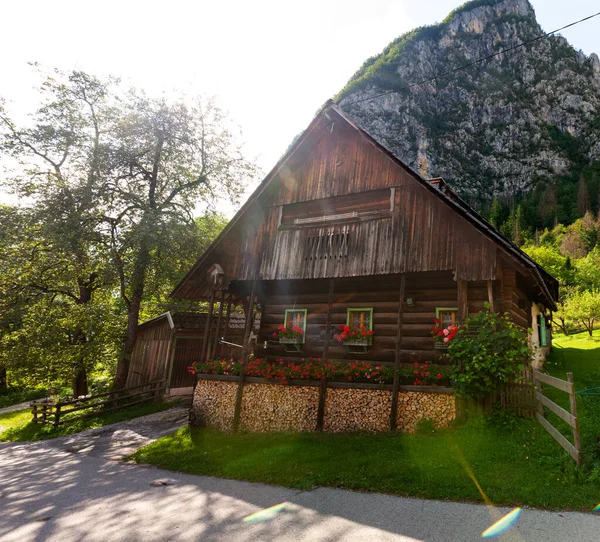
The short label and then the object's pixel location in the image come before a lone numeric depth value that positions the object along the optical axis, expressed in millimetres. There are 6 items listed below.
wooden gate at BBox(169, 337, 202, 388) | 21984
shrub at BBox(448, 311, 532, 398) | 8562
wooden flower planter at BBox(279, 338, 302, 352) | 13116
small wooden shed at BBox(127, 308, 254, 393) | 21859
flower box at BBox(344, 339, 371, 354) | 11703
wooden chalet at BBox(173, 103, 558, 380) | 10445
